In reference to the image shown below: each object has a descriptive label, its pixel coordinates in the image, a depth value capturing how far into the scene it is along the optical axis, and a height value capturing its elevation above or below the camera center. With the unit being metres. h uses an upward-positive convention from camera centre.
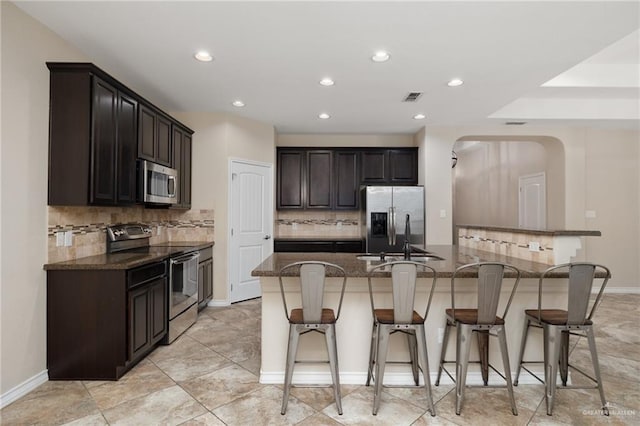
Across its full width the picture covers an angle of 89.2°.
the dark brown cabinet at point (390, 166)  5.47 +0.84
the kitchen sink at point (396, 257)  2.77 -0.37
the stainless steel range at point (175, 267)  3.20 -0.54
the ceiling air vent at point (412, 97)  3.67 +1.39
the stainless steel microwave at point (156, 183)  3.24 +0.35
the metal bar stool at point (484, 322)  2.02 -0.68
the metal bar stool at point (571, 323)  2.03 -0.70
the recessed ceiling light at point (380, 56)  2.73 +1.38
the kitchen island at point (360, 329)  2.44 -0.87
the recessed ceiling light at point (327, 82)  3.30 +1.39
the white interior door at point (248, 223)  4.58 -0.11
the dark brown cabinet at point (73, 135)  2.46 +0.62
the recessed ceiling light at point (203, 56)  2.77 +1.39
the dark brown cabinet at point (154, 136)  3.24 +0.86
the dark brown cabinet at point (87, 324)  2.43 -0.81
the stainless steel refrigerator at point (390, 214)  4.93 +0.03
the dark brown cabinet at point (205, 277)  3.99 -0.79
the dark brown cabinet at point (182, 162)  4.04 +0.70
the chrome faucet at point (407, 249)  2.71 -0.28
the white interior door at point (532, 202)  5.49 +0.25
